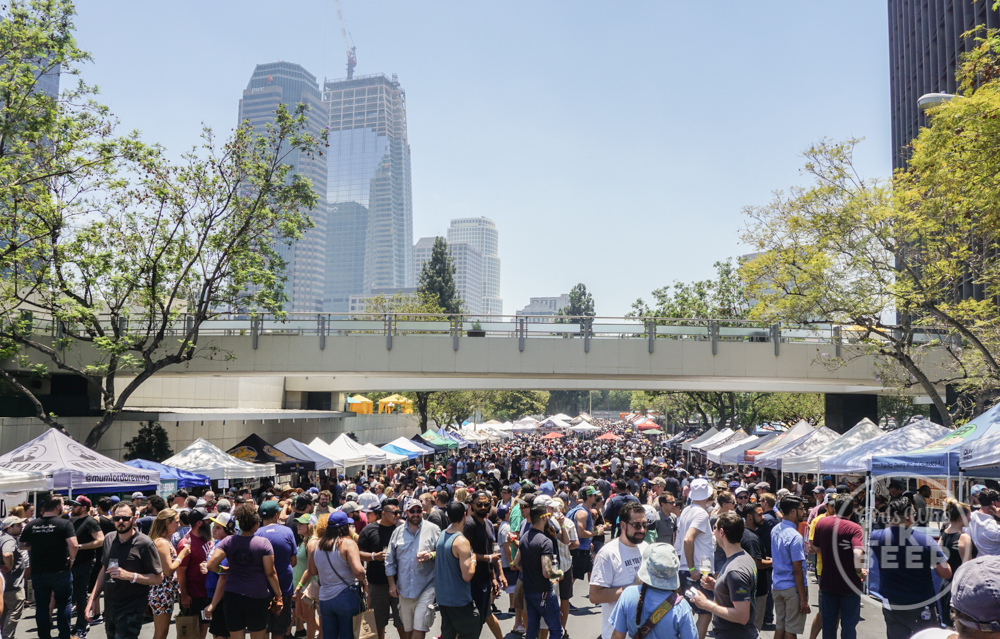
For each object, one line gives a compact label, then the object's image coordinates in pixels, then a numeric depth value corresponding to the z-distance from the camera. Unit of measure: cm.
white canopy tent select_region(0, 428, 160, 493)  1139
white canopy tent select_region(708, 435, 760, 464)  2377
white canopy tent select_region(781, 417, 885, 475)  1522
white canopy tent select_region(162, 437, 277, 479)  1489
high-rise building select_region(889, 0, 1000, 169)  3800
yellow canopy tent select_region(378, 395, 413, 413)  4493
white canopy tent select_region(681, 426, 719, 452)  3252
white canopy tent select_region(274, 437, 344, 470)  1877
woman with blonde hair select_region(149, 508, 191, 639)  702
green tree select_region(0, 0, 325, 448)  1539
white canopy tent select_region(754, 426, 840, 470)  1692
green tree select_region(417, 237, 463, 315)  8162
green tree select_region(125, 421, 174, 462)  2195
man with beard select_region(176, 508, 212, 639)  718
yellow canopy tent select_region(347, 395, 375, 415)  4456
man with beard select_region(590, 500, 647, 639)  548
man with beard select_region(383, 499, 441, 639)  691
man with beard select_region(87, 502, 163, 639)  683
